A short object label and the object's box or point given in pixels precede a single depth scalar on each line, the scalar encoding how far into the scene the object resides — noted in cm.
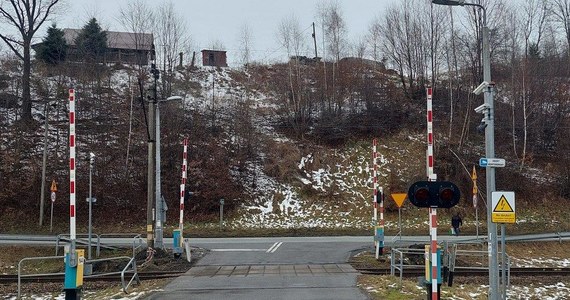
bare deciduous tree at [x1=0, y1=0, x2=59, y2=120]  4238
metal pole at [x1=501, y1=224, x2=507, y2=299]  1129
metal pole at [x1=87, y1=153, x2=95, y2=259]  2039
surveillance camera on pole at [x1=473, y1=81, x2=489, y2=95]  1129
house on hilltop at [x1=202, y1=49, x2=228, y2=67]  6147
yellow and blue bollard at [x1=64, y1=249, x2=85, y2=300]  950
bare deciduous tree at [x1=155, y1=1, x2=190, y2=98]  4575
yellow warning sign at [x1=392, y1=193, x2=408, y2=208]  1941
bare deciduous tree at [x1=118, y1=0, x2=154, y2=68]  4623
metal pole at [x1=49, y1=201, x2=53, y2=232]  3058
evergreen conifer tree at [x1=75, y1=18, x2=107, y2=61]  5075
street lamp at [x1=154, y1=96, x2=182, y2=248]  2031
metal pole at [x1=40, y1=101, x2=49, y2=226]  3169
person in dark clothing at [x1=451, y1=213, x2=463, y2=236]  2819
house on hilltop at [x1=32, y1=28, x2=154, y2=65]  4750
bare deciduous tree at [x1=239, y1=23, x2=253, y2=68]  5809
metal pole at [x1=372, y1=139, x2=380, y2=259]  1833
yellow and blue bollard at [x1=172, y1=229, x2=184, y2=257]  1945
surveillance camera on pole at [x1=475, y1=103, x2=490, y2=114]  1119
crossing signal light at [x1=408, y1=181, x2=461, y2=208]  886
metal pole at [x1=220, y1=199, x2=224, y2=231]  3091
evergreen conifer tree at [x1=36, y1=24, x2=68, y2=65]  5197
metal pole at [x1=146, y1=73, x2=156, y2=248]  1955
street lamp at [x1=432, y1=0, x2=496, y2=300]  1051
